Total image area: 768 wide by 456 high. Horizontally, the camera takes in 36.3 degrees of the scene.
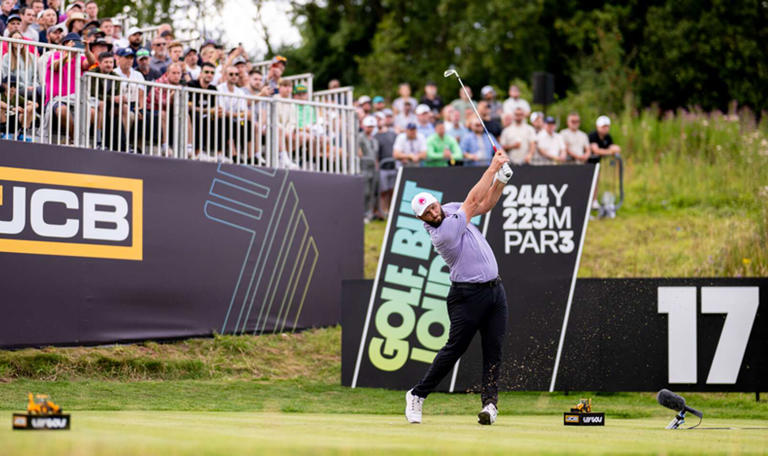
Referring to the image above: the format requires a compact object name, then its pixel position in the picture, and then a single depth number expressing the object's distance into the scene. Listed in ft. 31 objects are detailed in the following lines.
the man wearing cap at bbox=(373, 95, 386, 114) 75.66
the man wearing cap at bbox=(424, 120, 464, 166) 67.92
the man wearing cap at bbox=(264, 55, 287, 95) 63.05
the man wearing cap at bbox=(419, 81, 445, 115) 79.61
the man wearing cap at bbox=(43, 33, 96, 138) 47.47
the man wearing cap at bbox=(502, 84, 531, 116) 76.05
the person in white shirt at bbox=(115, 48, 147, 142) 50.14
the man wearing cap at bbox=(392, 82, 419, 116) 77.05
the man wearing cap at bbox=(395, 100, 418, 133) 74.64
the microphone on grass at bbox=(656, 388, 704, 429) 31.32
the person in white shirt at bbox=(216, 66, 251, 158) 54.80
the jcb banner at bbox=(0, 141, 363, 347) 46.65
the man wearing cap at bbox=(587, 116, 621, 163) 73.46
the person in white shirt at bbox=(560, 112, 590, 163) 72.64
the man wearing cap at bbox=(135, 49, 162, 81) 53.26
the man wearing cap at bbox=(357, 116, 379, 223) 69.87
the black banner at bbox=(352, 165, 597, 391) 46.21
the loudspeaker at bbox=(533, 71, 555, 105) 80.43
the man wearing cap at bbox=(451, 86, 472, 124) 81.27
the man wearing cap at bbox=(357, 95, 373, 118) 72.54
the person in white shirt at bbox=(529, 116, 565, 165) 70.28
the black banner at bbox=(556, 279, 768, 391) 44.73
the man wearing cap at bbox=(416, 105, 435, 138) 72.18
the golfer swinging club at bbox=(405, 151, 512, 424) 34.22
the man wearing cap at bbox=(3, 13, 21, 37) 49.87
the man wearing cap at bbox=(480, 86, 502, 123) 74.31
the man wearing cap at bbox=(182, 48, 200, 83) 56.24
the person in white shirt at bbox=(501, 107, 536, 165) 70.38
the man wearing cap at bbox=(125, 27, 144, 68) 56.75
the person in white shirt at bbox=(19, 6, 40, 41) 51.34
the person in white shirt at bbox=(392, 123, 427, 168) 69.31
